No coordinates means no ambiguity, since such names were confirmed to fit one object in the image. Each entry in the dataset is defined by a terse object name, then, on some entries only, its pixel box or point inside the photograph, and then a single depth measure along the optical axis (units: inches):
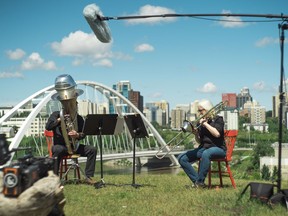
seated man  289.3
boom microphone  190.6
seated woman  287.9
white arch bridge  1330.0
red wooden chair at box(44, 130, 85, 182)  312.7
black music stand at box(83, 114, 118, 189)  307.0
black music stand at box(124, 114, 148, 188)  305.7
